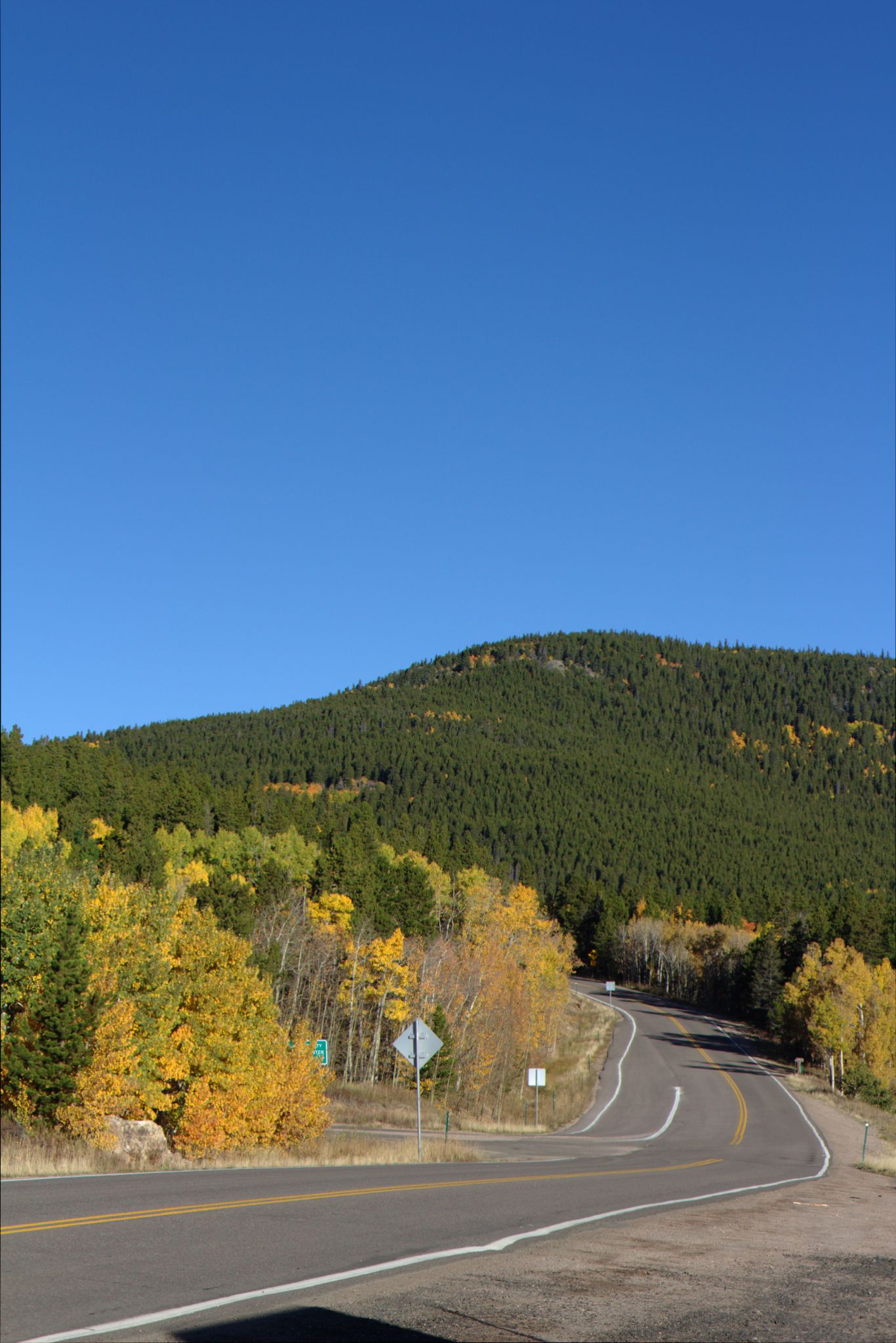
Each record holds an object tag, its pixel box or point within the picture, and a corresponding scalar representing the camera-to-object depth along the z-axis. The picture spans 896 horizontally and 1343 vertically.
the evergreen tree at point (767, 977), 106.75
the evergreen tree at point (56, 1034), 32.00
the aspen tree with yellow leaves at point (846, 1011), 78.50
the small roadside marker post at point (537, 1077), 56.62
